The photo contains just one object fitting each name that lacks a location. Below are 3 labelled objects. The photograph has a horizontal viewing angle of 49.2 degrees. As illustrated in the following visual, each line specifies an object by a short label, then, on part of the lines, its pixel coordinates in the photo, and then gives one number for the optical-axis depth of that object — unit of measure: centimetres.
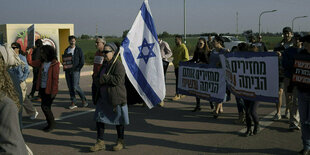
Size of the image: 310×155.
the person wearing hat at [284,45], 697
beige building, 2033
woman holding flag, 516
